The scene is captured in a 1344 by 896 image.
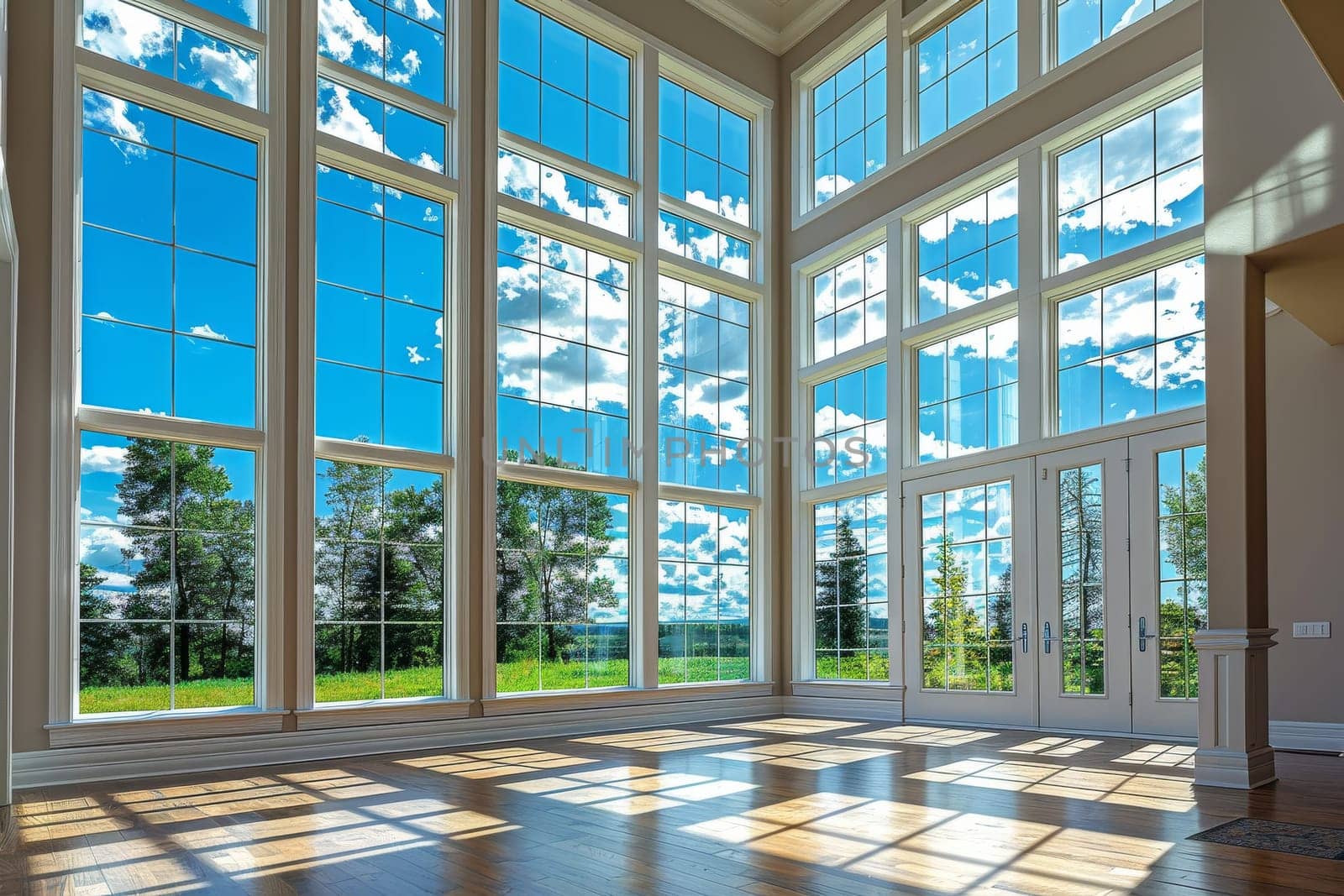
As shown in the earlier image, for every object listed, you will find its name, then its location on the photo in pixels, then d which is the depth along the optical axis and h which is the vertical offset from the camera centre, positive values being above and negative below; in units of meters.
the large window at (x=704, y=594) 9.55 -0.88
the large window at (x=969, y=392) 8.46 +1.01
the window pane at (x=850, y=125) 9.98 +4.00
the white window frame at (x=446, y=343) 7.10 +1.30
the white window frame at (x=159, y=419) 6.10 +0.92
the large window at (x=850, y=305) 9.80 +2.08
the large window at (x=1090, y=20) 7.76 +3.92
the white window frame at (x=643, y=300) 8.35 +2.02
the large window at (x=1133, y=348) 7.18 +1.19
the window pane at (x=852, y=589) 9.51 -0.84
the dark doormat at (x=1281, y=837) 3.89 -1.39
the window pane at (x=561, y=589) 8.34 -0.72
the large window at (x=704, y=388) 9.84 +1.22
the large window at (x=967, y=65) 8.76 +4.07
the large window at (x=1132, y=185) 7.30 +2.50
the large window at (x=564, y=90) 8.85 +3.92
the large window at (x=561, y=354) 8.60 +1.40
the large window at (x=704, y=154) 10.12 +3.75
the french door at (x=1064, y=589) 7.08 -0.68
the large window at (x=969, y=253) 8.61 +2.30
